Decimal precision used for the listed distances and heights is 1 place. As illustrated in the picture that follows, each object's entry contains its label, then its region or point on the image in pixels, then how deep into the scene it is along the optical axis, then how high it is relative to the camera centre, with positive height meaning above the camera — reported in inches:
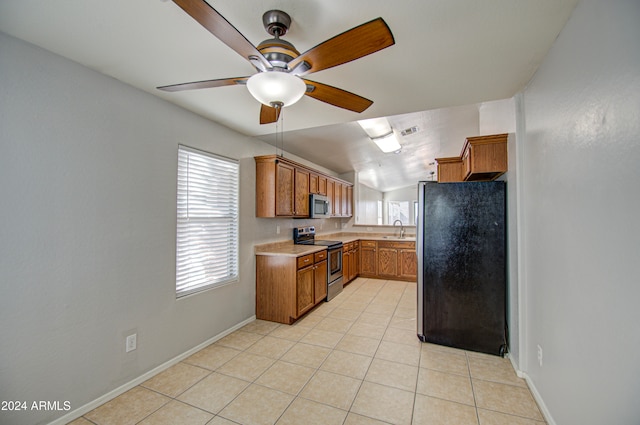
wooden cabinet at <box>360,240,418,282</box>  215.9 -32.8
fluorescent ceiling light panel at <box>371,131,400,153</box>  150.3 +45.6
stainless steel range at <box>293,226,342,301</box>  169.6 -23.7
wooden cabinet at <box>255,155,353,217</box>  140.6 +18.9
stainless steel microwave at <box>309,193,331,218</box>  175.9 +9.3
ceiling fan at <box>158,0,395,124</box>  43.4 +31.3
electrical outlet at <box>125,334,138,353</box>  84.6 -39.3
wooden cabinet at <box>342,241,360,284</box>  199.6 -32.6
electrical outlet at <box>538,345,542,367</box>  75.1 -37.7
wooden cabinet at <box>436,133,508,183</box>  99.0 +24.6
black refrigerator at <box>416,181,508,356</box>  104.0 -18.1
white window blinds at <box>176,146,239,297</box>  105.3 -1.2
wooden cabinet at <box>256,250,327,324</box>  131.9 -34.3
